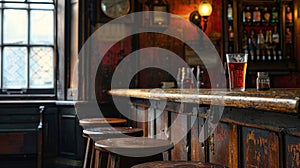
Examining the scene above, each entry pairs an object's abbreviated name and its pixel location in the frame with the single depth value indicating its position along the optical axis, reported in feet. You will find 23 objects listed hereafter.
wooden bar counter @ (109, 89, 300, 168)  4.34
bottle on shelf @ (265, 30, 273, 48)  17.33
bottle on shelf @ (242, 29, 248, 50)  17.13
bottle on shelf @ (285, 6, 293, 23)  17.60
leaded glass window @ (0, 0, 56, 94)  16.84
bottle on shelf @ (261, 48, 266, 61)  17.25
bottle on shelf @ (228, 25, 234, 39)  16.97
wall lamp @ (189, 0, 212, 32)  16.12
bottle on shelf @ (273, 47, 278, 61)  17.26
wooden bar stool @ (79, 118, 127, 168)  9.81
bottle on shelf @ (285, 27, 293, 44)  17.52
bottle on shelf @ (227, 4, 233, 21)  17.08
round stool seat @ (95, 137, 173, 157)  6.12
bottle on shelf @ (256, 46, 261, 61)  17.24
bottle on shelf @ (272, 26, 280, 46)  17.31
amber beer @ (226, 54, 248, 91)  6.64
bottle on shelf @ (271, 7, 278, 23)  17.53
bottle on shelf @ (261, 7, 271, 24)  17.47
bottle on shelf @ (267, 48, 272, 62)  17.25
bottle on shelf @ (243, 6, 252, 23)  17.37
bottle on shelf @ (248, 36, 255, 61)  17.19
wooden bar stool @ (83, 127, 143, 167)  8.46
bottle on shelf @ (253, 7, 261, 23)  17.42
